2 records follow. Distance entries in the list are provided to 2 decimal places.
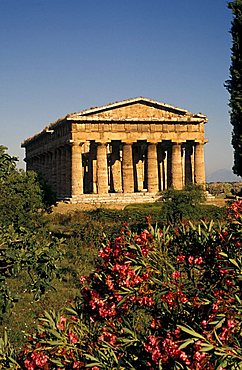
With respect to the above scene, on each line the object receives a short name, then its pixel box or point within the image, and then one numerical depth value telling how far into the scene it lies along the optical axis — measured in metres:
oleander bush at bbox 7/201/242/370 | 5.34
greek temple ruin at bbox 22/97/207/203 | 50.78
